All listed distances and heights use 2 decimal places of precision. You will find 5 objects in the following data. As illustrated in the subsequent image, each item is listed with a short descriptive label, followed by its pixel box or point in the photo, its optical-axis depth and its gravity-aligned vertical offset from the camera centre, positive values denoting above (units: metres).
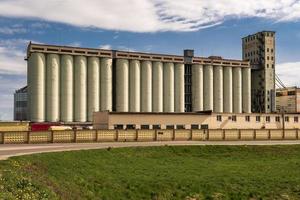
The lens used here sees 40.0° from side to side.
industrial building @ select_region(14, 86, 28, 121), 146.62 +2.39
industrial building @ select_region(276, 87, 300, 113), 123.93 +3.20
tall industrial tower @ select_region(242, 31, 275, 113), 134.75 +12.84
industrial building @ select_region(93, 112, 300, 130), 72.31 -1.97
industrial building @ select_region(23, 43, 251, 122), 103.44 +7.61
